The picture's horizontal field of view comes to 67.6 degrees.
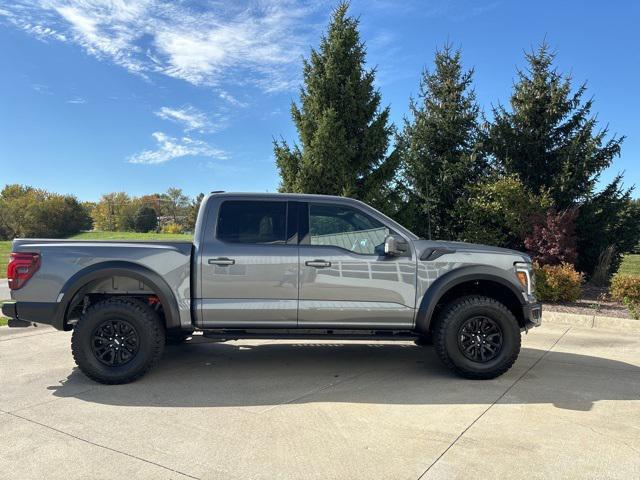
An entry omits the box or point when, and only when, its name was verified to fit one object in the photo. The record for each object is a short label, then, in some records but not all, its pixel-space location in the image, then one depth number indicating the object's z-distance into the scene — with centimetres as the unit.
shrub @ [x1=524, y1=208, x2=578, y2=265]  1089
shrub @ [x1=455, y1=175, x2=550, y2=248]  1229
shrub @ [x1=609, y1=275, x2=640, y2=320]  868
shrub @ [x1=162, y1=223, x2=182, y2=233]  5523
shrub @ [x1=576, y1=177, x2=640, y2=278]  1285
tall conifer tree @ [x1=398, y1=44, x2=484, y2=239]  1430
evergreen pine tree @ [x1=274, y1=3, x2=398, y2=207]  1324
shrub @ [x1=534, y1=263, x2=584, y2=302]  915
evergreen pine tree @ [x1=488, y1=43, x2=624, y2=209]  1297
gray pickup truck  462
